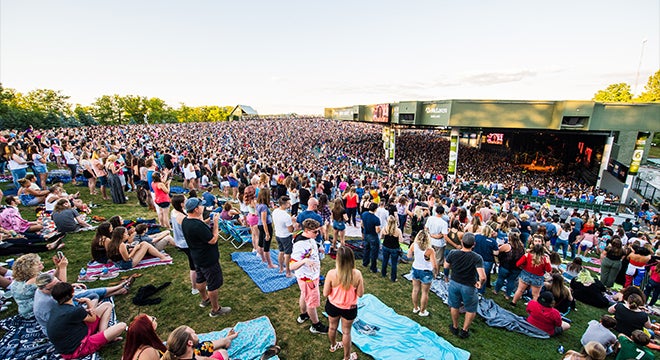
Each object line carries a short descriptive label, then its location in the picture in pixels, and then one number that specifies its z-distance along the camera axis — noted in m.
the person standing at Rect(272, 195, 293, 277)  5.12
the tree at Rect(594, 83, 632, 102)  57.25
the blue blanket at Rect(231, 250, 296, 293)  5.51
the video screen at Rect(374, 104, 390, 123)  29.66
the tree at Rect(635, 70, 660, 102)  47.06
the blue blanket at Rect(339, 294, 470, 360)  4.07
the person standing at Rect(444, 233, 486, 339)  4.22
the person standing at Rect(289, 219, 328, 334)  3.96
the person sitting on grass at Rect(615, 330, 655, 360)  3.94
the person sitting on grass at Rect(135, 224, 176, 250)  6.34
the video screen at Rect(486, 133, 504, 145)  40.62
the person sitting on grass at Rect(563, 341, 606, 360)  3.08
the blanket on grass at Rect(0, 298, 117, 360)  3.54
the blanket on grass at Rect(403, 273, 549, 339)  4.88
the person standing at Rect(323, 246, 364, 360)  3.32
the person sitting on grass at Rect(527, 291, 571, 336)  4.84
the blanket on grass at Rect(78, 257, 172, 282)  5.35
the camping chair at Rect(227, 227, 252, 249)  7.41
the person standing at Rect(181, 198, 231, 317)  3.96
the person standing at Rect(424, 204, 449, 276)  5.96
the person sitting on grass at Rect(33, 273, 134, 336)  3.42
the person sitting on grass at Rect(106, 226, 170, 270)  5.39
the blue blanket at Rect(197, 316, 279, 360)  3.83
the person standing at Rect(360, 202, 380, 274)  6.21
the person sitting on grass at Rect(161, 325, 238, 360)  2.58
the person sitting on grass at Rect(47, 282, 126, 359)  3.28
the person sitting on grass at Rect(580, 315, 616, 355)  4.18
